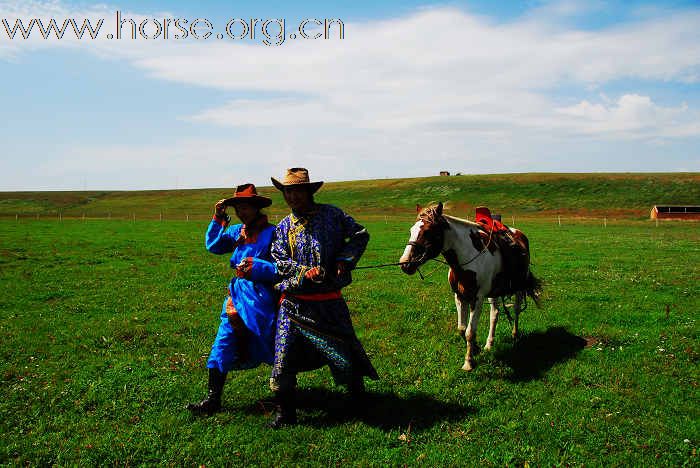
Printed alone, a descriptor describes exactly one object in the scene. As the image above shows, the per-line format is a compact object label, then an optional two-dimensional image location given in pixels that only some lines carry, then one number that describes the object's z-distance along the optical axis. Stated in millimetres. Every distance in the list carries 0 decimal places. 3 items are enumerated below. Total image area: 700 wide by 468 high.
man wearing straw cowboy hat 5594
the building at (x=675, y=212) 54031
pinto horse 6848
